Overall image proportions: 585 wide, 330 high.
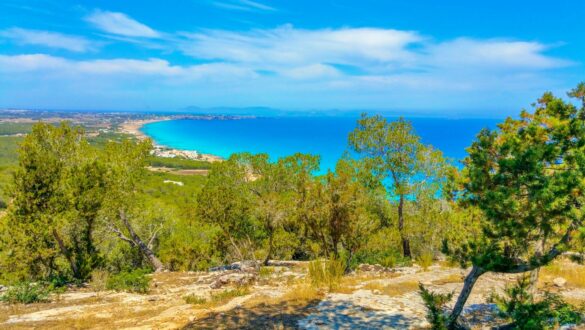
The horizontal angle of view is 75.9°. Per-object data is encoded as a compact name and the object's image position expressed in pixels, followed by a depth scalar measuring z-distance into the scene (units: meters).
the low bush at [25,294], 13.27
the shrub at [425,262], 17.78
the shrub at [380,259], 19.25
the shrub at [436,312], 7.38
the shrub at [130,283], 15.49
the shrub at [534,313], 6.77
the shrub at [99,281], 15.49
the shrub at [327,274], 12.72
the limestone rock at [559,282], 13.17
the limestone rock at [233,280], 15.05
